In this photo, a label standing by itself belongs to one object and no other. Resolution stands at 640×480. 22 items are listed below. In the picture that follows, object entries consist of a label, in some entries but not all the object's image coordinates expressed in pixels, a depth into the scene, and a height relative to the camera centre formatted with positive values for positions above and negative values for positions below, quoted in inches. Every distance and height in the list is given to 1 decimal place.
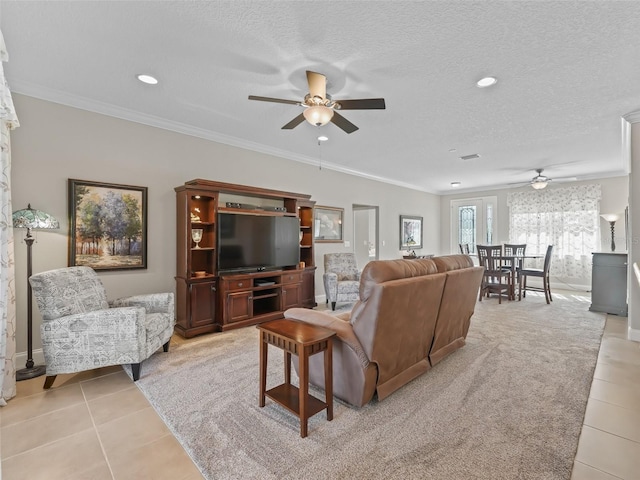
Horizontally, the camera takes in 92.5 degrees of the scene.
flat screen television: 162.6 -2.7
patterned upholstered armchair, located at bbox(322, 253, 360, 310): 203.8 -28.4
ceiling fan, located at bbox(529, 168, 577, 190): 257.1 +47.8
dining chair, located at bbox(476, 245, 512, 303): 230.4 -26.1
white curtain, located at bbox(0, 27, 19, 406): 84.0 -8.3
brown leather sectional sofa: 80.6 -25.4
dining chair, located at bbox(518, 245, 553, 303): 226.2 -28.2
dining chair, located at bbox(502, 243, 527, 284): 230.5 -17.9
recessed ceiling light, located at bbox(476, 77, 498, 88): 110.8 +57.3
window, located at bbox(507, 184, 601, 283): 271.6 +12.0
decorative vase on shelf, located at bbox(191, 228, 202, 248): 157.6 +1.1
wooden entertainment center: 150.3 -21.1
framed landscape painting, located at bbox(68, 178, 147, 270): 128.1 +5.3
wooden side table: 74.0 -31.1
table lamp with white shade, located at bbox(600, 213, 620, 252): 228.4 +13.9
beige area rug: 66.0 -49.0
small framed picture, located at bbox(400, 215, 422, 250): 313.2 +5.3
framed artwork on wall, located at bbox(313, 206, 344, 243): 229.9 +10.0
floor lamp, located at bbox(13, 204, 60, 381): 104.7 +1.0
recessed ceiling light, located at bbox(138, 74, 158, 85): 111.0 +58.4
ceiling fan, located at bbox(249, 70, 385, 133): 100.2 +44.6
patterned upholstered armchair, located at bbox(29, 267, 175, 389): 99.0 -30.8
